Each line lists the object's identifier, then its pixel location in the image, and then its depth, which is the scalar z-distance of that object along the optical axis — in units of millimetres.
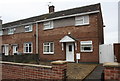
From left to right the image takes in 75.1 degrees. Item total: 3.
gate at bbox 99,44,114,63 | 8312
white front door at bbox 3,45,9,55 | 14477
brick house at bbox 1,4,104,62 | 8485
